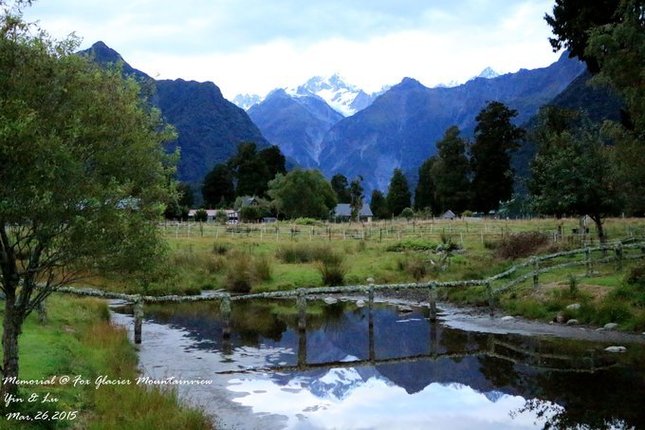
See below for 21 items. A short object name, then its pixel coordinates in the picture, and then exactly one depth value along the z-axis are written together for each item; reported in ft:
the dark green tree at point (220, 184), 447.42
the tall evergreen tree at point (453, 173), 335.30
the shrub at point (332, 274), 111.45
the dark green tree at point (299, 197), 330.13
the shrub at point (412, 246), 150.10
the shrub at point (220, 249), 140.67
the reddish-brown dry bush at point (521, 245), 121.49
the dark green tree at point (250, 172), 417.49
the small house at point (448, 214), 311.76
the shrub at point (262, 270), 112.37
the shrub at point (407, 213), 322.14
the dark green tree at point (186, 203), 344.00
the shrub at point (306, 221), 262.26
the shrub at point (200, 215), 315.37
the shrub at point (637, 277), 75.00
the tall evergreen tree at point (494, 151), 288.51
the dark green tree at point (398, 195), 402.93
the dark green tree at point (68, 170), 29.81
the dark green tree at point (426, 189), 390.21
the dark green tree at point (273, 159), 435.90
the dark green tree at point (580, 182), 104.17
